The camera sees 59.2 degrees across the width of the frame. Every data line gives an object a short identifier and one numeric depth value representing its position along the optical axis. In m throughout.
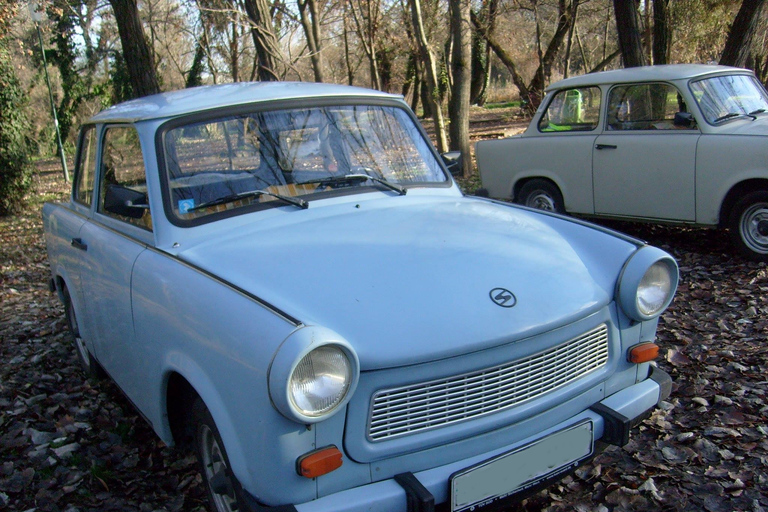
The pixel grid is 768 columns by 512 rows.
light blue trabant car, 2.12
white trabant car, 6.00
